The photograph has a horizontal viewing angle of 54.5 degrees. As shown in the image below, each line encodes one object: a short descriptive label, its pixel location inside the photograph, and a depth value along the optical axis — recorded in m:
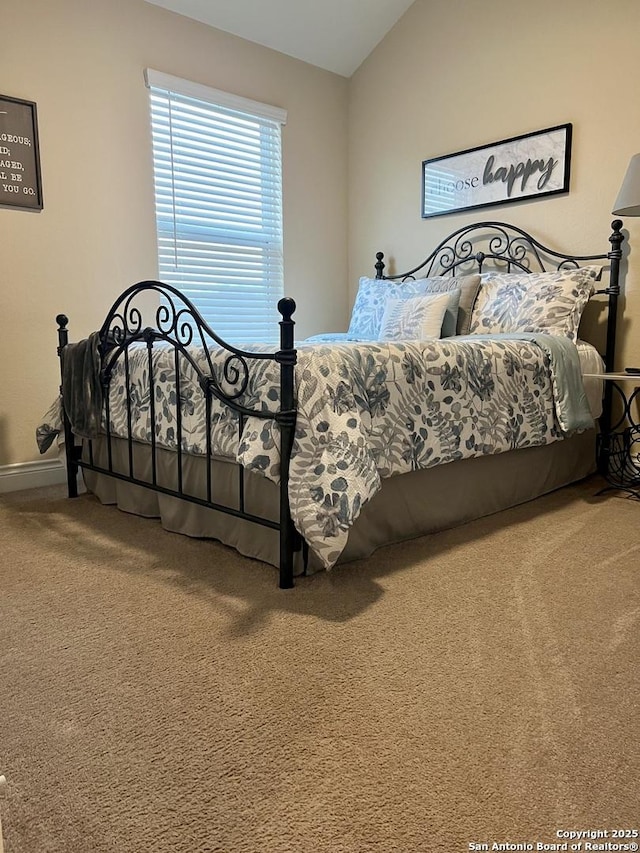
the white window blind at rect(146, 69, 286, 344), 3.40
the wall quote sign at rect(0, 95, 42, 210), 2.80
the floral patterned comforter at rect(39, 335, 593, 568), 1.73
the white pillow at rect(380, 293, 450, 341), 3.04
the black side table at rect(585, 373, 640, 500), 3.08
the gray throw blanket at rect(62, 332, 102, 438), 2.57
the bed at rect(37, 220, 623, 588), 1.76
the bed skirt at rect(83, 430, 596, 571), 2.03
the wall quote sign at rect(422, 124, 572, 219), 3.22
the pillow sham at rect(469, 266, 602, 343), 2.92
